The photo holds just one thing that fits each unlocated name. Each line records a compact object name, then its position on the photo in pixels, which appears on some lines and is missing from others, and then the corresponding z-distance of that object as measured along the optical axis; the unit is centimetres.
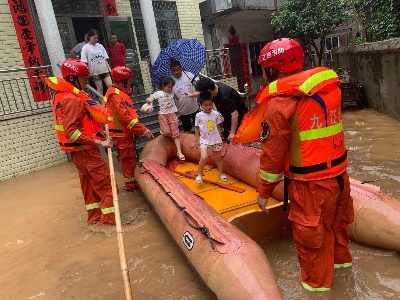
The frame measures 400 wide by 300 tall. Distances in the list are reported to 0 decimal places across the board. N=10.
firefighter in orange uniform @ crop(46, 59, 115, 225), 370
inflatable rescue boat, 227
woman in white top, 702
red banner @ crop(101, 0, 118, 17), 915
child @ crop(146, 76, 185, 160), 539
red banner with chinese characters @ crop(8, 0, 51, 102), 744
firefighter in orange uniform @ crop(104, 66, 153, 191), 466
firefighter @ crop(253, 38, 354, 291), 209
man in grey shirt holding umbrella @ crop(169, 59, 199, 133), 571
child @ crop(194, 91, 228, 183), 445
